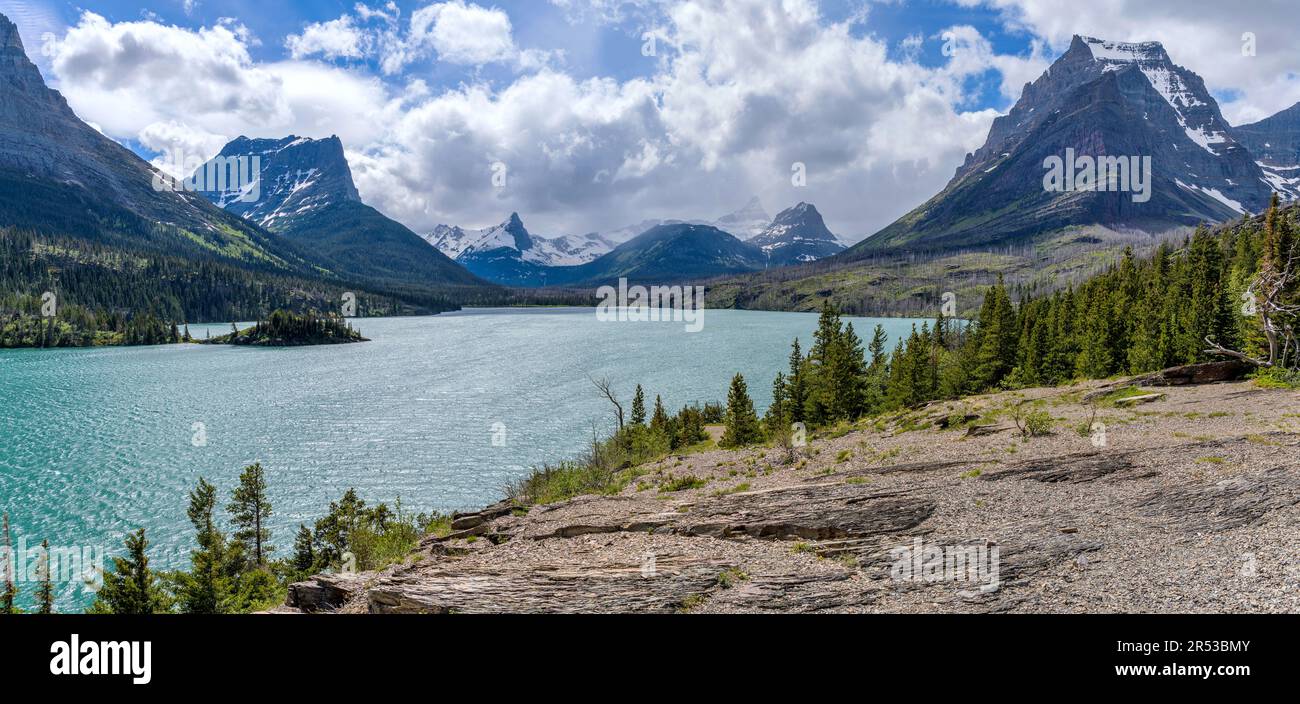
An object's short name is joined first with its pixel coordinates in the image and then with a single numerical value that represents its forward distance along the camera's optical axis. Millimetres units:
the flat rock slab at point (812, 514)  17656
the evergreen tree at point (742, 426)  52375
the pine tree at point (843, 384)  60938
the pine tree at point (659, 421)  59062
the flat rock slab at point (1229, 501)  14484
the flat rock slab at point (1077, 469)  19891
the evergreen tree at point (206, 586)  25656
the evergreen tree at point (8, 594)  24406
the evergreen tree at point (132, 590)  24859
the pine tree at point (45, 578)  24906
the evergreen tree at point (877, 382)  63316
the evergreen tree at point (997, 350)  64562
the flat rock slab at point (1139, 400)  34375
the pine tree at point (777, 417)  51850
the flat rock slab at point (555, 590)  13219
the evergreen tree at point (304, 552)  36250
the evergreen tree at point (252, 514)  39569
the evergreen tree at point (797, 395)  64125
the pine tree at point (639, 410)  67631
